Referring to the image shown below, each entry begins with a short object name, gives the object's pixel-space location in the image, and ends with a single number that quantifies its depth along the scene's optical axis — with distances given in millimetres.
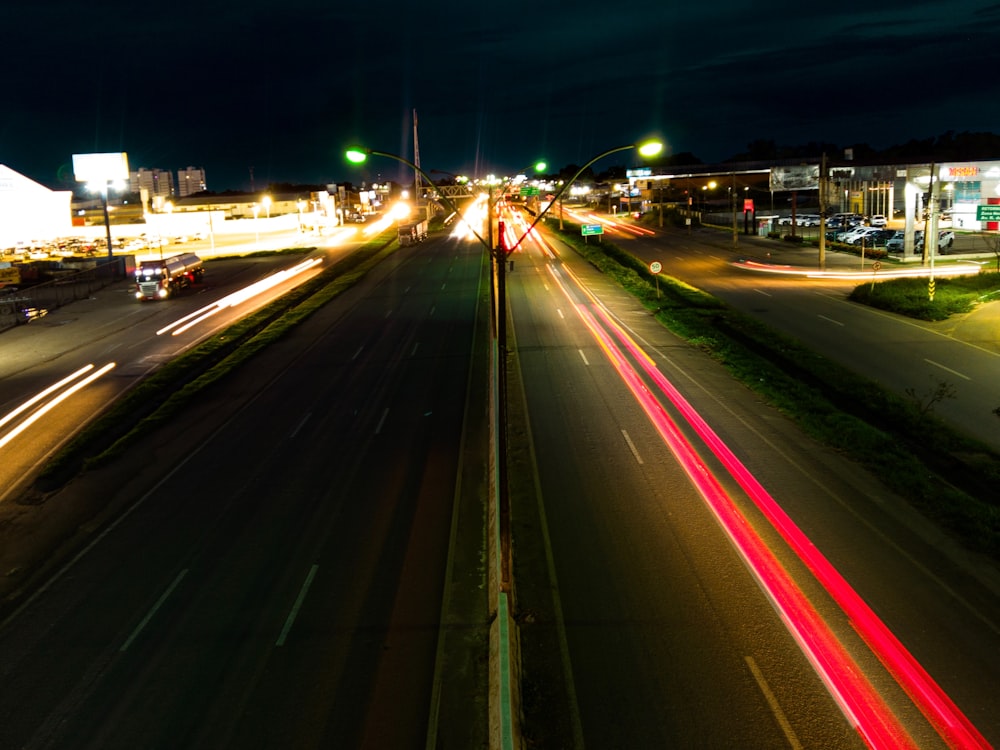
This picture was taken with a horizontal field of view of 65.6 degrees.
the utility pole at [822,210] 50031
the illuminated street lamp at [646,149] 14047
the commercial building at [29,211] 90250
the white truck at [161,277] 50500
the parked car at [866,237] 62031
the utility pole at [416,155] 121719
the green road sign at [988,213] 36500
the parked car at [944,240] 55562
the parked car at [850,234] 64669
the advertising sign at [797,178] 80688
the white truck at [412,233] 84319
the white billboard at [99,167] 82938
